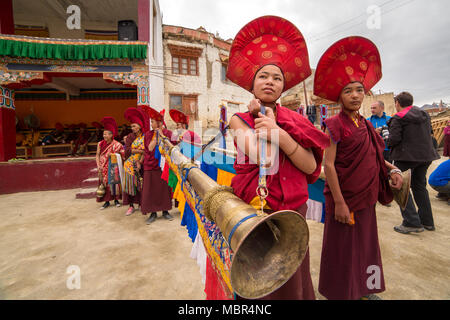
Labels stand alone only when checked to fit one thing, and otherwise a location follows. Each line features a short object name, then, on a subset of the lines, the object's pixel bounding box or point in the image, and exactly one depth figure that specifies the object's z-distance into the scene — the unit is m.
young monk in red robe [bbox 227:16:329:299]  0.96
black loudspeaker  7.58
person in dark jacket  2.92
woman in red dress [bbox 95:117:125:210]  4.64
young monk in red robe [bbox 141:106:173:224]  3.97
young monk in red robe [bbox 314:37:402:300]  1.62
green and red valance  5.91
